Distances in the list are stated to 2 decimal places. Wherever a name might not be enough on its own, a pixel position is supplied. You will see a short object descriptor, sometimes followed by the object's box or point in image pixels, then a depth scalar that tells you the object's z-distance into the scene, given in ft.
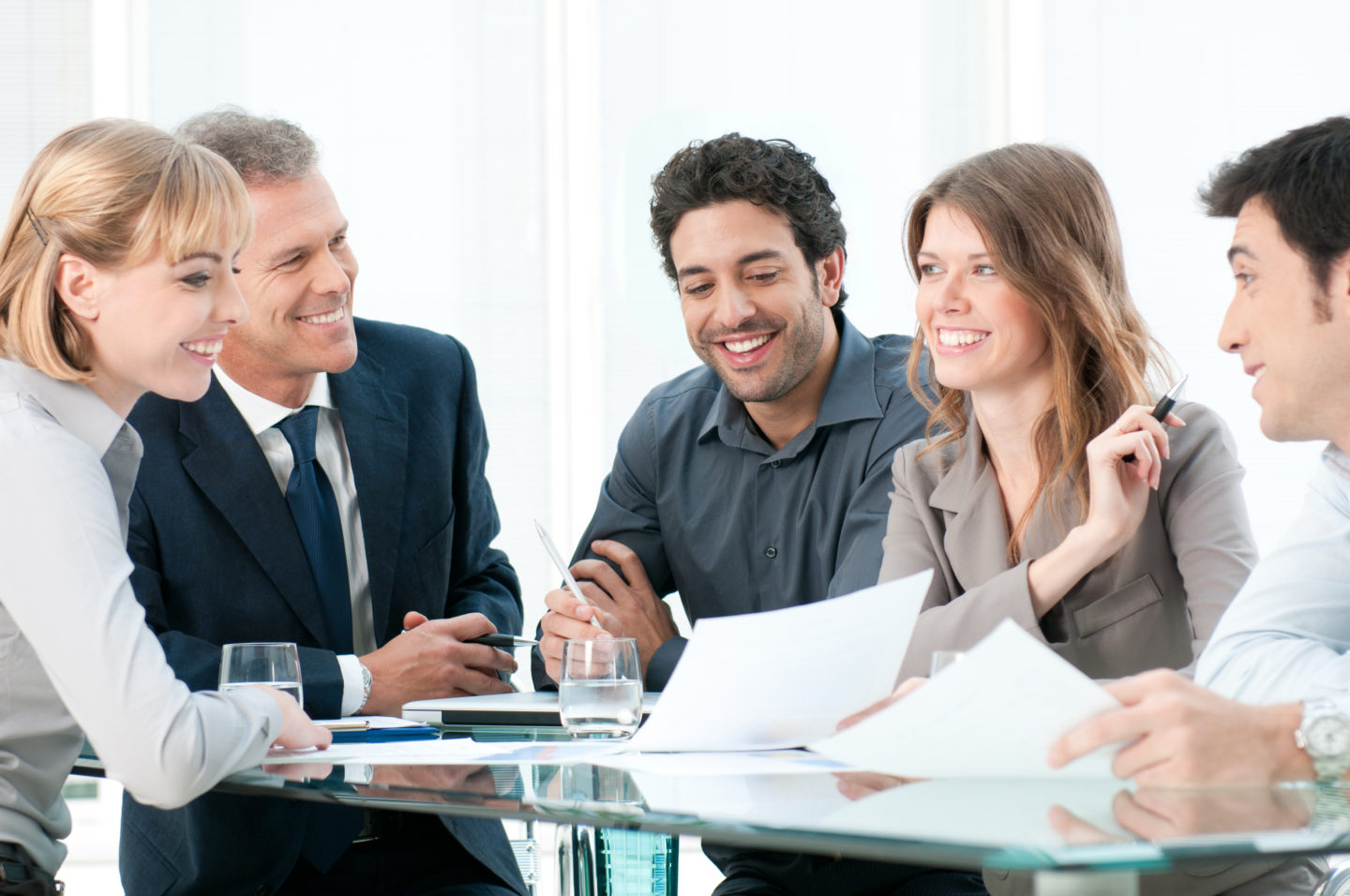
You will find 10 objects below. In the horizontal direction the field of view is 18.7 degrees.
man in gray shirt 13.30
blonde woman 10.98
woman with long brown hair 11.89
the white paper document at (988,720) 9.83
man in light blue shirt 11.08
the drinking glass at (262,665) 11.59
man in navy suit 12.09
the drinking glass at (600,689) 11.55
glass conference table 8.50
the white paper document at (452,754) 11.21
